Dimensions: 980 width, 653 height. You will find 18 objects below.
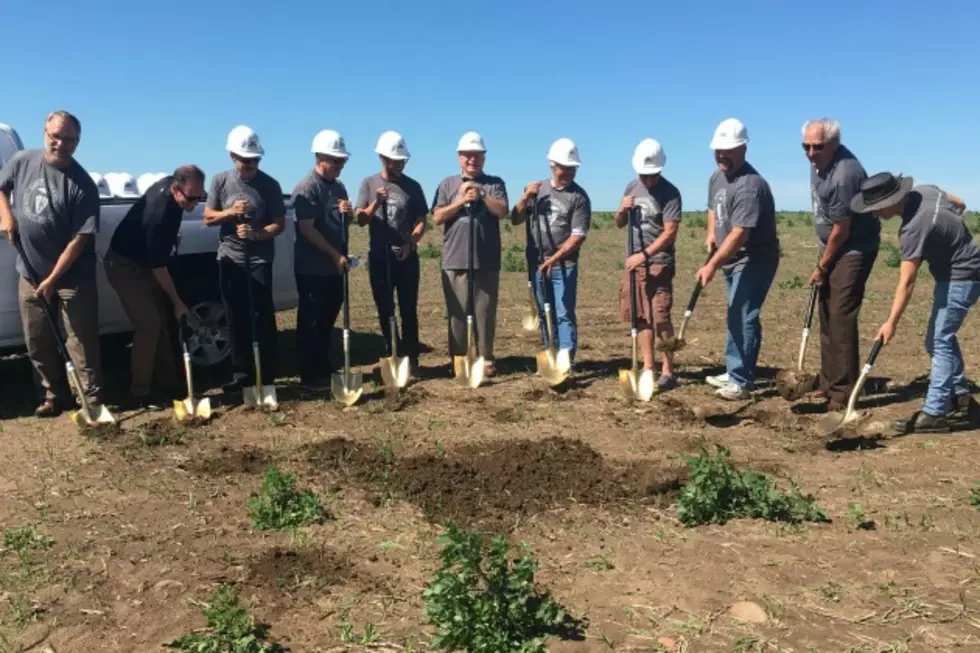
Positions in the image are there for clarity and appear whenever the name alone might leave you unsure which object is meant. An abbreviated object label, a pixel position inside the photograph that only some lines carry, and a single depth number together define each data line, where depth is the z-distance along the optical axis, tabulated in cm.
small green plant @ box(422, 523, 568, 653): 312
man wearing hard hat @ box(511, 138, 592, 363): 732
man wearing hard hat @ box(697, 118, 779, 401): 647
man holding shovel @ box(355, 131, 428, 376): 719
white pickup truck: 680
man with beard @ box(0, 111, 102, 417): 601
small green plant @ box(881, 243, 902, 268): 1797
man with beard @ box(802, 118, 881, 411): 625
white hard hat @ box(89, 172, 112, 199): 845
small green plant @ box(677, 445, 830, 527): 446
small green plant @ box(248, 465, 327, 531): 447
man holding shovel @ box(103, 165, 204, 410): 639
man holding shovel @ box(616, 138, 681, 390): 698
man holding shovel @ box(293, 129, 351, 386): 698
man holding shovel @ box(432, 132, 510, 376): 723
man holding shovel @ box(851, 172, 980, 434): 557
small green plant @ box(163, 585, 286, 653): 313
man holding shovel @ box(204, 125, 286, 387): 654
